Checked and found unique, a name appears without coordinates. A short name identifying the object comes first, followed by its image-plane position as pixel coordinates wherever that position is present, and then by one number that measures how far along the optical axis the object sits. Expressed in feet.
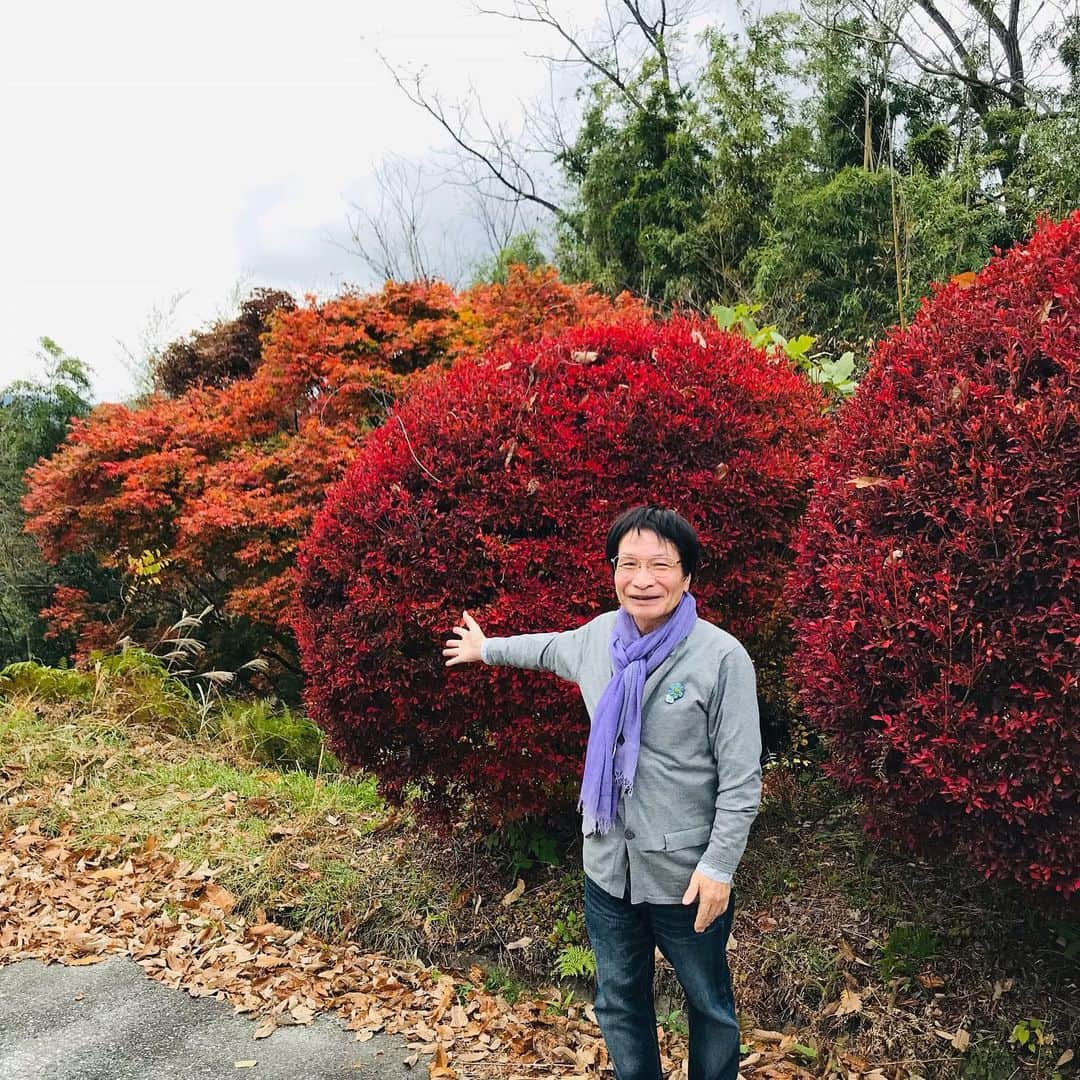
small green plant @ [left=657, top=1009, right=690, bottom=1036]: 10.28
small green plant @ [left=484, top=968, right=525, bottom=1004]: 11.40
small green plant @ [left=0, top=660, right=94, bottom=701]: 21.86
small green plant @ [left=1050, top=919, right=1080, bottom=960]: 9.27
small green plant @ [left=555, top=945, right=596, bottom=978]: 10.97
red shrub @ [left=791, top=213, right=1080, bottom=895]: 7.73
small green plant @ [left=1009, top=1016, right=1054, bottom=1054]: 9.04
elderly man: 6.89
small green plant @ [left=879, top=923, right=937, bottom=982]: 10.06
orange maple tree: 21.76
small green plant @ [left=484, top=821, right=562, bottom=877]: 12.59
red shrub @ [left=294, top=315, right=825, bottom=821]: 11.16
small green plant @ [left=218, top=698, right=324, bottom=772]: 20.29
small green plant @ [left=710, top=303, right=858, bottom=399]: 15.46
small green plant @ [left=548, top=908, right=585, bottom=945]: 11.49
